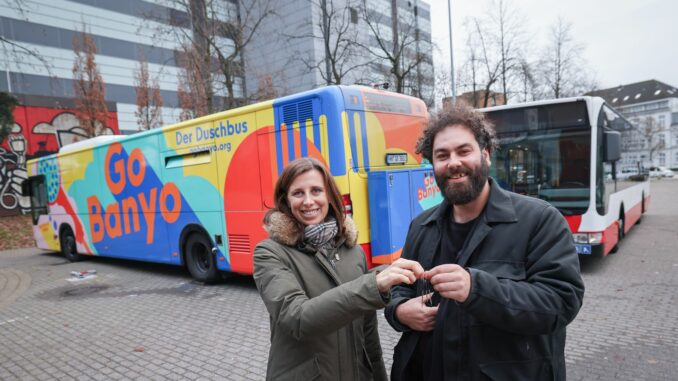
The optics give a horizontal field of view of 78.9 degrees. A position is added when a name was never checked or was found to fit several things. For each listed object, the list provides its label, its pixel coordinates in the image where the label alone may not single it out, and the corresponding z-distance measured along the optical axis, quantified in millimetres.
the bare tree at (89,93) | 21828
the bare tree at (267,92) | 17094
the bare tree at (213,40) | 15547
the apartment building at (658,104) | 75688
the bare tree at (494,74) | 19484
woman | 1464
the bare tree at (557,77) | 21391
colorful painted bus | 5980
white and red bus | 6840
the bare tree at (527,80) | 19797
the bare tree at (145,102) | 24703
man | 1406
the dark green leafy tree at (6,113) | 14500
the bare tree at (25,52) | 8356
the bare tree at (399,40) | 16891
